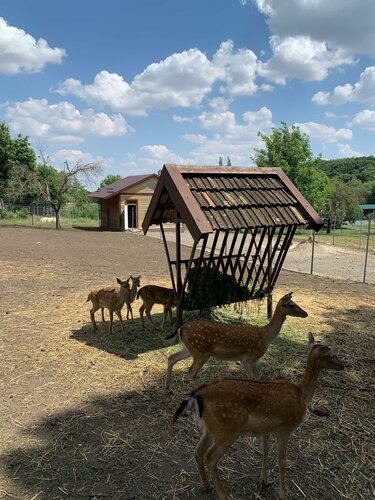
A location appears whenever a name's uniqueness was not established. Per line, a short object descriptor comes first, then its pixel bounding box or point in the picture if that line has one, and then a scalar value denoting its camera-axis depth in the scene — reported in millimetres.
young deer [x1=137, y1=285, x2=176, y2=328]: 7664
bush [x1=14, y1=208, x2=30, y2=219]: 40031
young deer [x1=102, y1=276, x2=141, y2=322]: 7543
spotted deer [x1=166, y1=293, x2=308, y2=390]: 5203
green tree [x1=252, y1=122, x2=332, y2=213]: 35750
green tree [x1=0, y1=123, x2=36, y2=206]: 39847
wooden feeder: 6285
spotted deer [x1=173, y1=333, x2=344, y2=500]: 3211
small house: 32719
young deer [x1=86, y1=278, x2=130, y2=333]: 7309
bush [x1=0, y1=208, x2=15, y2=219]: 39156
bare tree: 30850
